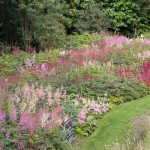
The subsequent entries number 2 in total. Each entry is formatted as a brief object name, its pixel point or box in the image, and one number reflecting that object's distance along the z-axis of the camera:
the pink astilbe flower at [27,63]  10.87
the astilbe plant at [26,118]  5.37
